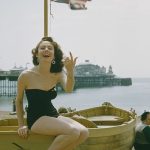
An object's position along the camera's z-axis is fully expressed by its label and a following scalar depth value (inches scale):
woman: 187.3
